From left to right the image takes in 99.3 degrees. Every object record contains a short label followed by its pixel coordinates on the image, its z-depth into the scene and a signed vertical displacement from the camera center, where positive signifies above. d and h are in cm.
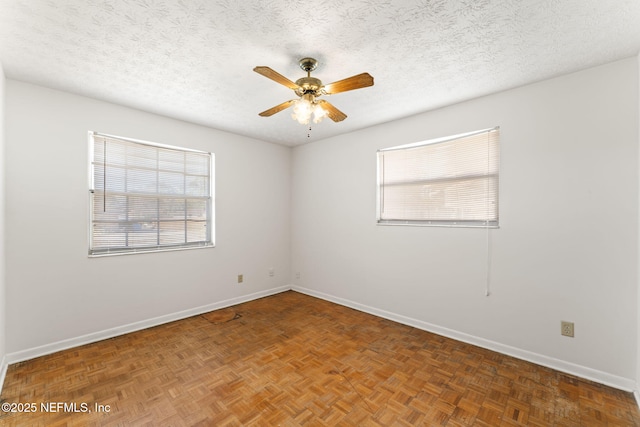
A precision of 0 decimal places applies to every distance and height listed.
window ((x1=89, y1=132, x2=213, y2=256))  285 +19
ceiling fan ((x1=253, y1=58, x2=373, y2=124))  185 +88
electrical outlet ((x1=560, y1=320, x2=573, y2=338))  224 -94
